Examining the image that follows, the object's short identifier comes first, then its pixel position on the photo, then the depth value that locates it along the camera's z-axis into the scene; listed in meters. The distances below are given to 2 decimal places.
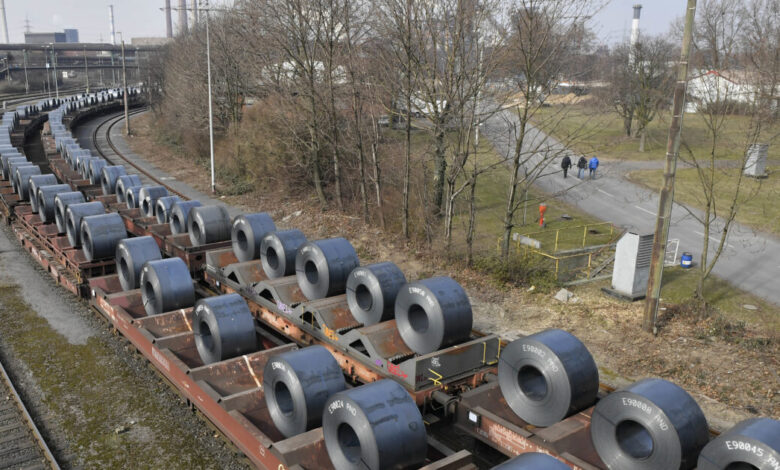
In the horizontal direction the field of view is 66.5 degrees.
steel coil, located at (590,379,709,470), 7.66
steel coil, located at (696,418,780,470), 6.50
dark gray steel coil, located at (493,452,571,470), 6.24
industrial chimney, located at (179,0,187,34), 65.44
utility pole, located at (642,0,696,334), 12.65
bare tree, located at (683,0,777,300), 14.21
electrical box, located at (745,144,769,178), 25.74
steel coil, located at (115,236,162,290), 14.79
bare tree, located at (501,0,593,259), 16.36
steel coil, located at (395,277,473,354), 11.00
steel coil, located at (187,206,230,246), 17.64
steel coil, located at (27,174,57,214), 22.05
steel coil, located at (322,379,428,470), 7.67
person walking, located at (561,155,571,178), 32.19
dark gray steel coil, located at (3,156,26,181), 27.69
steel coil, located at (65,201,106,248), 17.70
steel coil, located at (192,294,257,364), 11.40
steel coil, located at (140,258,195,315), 13.43
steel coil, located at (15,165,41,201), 24.19
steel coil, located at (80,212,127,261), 16.52
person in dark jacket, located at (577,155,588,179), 33.03
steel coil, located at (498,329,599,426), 9.10
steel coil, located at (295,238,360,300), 13.55
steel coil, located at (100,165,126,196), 26.05
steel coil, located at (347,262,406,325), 12.33
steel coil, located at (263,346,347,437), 8.99
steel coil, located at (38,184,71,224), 20.69
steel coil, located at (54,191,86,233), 19.03
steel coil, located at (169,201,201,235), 18.98
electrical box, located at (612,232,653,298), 16.17
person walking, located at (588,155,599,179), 33.53
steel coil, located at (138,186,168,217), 21.84
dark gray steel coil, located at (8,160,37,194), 25.42
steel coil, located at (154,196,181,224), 20.66
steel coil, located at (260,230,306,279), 14.79
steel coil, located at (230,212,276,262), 16.09
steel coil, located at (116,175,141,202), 24.14
